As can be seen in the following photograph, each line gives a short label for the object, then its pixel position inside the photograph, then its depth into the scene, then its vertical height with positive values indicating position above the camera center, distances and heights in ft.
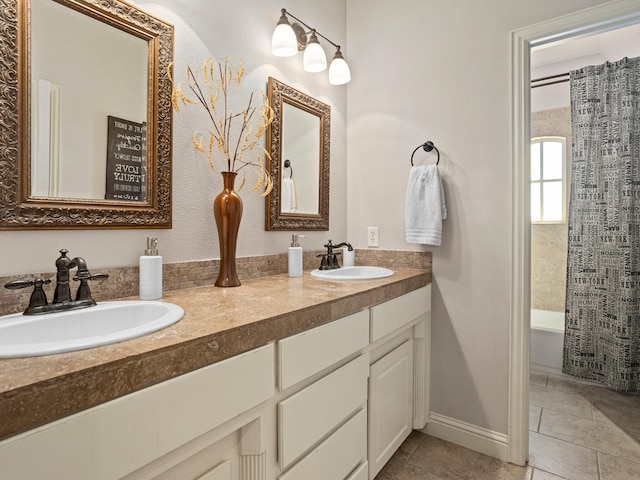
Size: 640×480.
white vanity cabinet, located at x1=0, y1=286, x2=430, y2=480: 1.92 -1.30
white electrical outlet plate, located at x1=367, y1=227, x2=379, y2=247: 7.21 +0.05
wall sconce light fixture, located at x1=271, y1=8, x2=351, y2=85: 5.49 +3.00
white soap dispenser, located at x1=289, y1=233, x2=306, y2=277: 5.68 -0.35
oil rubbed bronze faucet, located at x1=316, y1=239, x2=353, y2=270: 6.34 -0.36
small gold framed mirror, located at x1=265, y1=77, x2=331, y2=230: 5.83 +1.34
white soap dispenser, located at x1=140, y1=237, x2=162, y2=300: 3.82 -0.40
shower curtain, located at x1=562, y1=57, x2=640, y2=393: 7.90 +0.24
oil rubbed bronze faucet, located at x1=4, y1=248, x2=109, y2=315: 3.05 -0.45
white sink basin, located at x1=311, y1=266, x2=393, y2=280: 5.73 -0.56
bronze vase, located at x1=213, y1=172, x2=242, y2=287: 4.62 +0.12
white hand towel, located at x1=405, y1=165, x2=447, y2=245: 6.19 +0.55
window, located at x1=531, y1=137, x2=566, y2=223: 10.73 +1.76
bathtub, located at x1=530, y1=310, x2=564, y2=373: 9.03 -2.65
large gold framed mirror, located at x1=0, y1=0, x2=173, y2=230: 3.21 +1.19
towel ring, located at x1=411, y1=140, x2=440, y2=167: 6.44 +1.60
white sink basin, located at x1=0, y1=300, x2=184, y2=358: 2.22 -0.67
